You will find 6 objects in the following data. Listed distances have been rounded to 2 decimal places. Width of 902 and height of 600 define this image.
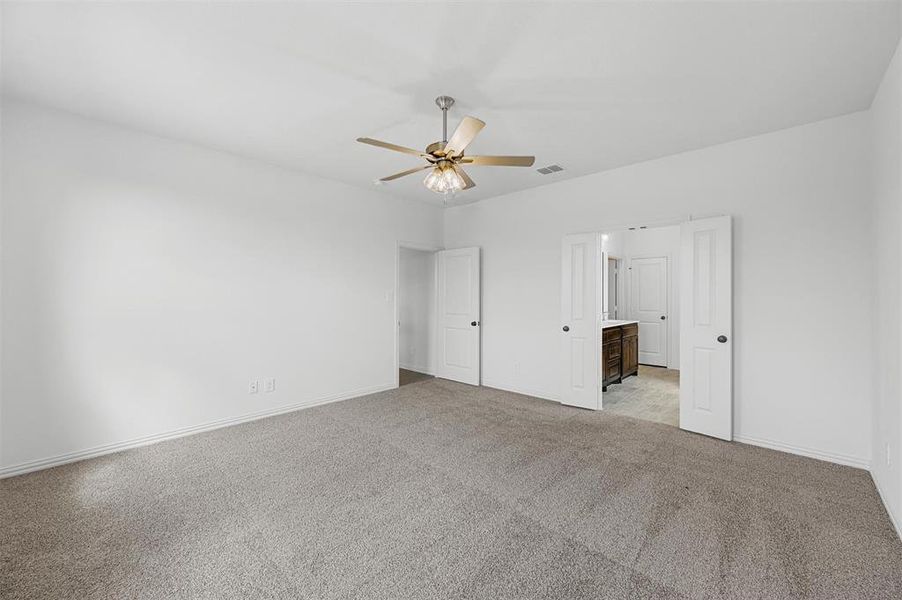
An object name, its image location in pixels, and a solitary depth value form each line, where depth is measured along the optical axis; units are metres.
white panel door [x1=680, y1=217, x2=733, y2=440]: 3.48
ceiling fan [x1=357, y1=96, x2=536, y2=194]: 2.40
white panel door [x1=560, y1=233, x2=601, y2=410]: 4.43
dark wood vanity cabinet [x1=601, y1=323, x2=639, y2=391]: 5.01
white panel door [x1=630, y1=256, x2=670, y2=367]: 7.11
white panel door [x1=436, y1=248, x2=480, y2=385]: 5.57
